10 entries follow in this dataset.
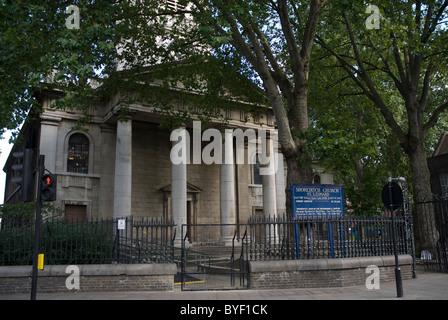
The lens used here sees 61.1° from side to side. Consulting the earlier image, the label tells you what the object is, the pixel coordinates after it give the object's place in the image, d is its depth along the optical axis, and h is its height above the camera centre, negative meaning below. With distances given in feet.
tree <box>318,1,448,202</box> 42.39 +21.62
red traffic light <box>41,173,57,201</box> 24.63 +2.50
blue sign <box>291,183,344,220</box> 36.19 +2.15
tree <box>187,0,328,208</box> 37.24 +17.04
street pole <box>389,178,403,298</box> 26.84 -4.34
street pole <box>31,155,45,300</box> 23.54 -0.27
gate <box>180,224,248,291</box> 34.45 -4.47
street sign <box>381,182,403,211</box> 29.40 +1.94
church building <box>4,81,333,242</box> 65.46 +10.24
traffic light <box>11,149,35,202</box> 23.81 +3.37
